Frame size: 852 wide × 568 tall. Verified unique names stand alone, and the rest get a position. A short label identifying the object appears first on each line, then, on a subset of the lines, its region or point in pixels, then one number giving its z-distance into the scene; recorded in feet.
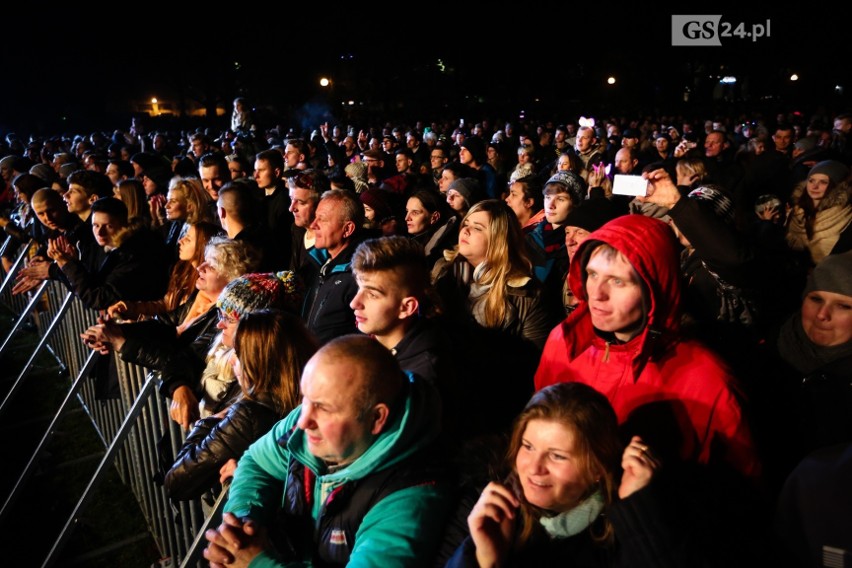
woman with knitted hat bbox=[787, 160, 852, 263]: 16.21
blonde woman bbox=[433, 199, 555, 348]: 12.23
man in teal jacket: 6.39
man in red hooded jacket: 6.89
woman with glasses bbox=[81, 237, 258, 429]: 11.05
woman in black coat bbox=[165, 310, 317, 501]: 8.66
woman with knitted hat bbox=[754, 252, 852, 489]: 8.27
